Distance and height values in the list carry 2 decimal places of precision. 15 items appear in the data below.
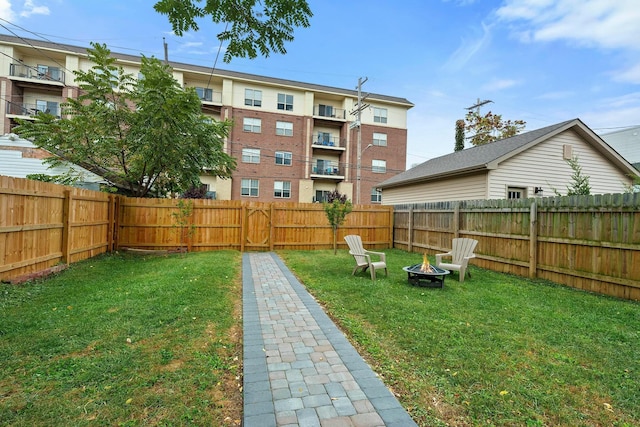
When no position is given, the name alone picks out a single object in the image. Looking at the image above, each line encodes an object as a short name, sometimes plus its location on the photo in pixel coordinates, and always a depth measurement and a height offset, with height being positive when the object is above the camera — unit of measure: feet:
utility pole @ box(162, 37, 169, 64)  46.91 +24.39
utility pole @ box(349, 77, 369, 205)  75.51 +27.06
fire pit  20.36 -3.80
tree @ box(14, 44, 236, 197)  32.07 +9.12
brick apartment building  75.10 +26.22
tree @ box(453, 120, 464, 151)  86.26 +22.86
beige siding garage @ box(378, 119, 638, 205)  37.63 +7.12
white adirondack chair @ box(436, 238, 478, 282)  23.25 -2.85
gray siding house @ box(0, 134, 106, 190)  43.91 +6.56
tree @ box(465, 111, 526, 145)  87.86 +27.36
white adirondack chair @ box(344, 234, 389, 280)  23.15 -3.19
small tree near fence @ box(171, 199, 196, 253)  34.63 -1.31
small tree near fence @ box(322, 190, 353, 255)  35.04 +0.55
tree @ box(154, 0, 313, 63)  9.01 +5.80
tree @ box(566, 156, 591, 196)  33.81 +4.96
